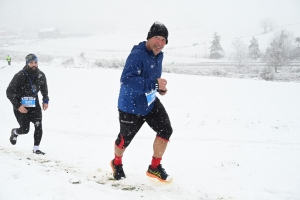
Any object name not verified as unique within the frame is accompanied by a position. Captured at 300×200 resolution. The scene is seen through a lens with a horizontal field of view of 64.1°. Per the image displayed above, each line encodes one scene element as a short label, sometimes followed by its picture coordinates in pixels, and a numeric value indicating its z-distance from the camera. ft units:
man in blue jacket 10.63
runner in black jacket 16.17
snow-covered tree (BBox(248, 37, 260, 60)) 186.19
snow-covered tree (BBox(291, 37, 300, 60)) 163.53
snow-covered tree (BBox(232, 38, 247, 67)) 159.61
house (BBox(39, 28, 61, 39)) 380.37
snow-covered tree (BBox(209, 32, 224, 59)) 202.39
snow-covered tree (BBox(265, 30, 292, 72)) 135.45
